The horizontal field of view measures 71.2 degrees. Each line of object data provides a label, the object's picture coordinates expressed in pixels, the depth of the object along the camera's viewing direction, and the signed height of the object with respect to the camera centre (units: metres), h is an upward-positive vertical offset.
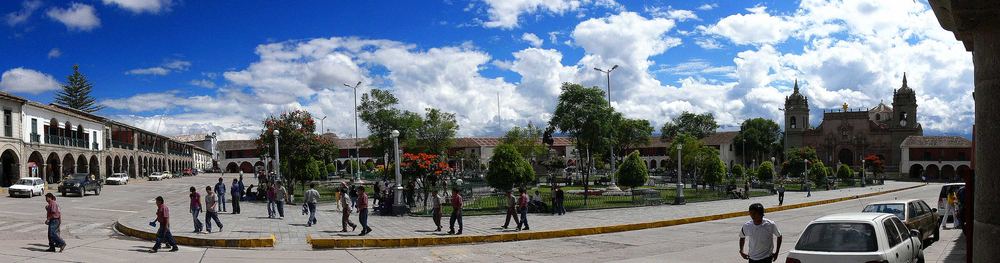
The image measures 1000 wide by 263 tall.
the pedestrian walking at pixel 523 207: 18.95 -1.75
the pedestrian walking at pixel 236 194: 23.71 -1.50
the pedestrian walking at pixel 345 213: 17.69 -1.67
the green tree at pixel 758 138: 112.31 -0.24
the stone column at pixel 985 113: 4.36 +0.11
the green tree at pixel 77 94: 97.38 +8.42
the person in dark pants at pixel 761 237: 8.58 -1.23
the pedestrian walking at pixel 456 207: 17.44 -1.57
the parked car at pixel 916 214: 14.16 -1.70
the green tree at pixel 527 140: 88.50 +0.32
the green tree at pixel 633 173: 34.31 -1.64
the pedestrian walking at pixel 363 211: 17.00 -1.57
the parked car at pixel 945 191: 20.19 -1.72
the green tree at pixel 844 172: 64.12 -3.49
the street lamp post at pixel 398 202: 23.40 -1.95
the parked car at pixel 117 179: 52.59 -1.97
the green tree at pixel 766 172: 52.72 -2.71
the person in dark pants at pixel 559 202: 25.00 -2.17
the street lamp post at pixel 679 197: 30.33 -2.55
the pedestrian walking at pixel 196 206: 17.00 -1.37
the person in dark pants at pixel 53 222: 13.34 -1.30
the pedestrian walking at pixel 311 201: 19.86 -1.52
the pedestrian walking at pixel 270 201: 22.02 -1.68
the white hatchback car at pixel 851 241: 8.36 -1.33
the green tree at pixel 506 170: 27.73 -1.07
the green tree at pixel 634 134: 91.50 +0.82
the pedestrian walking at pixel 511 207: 18.84 -1.74
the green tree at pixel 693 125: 128.50 +2.46
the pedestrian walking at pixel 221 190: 25.03 -1.43
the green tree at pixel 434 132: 57.62 +1.04
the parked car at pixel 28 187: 33.34 -1.56
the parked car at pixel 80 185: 34.59 -1.56
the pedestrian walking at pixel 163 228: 14.09 -1.55
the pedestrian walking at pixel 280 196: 22.25 -1.52
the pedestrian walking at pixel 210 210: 17.22 -1.48
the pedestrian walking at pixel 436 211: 18.25 -1.73
